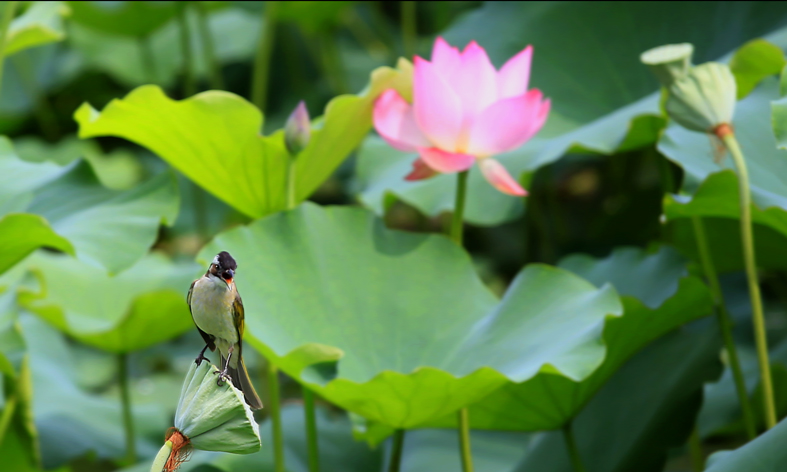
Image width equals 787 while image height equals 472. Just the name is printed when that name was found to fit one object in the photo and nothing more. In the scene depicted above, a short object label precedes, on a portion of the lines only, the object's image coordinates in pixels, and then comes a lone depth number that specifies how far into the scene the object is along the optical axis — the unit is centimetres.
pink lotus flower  927
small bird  726
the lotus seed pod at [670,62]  915
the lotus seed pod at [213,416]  731
